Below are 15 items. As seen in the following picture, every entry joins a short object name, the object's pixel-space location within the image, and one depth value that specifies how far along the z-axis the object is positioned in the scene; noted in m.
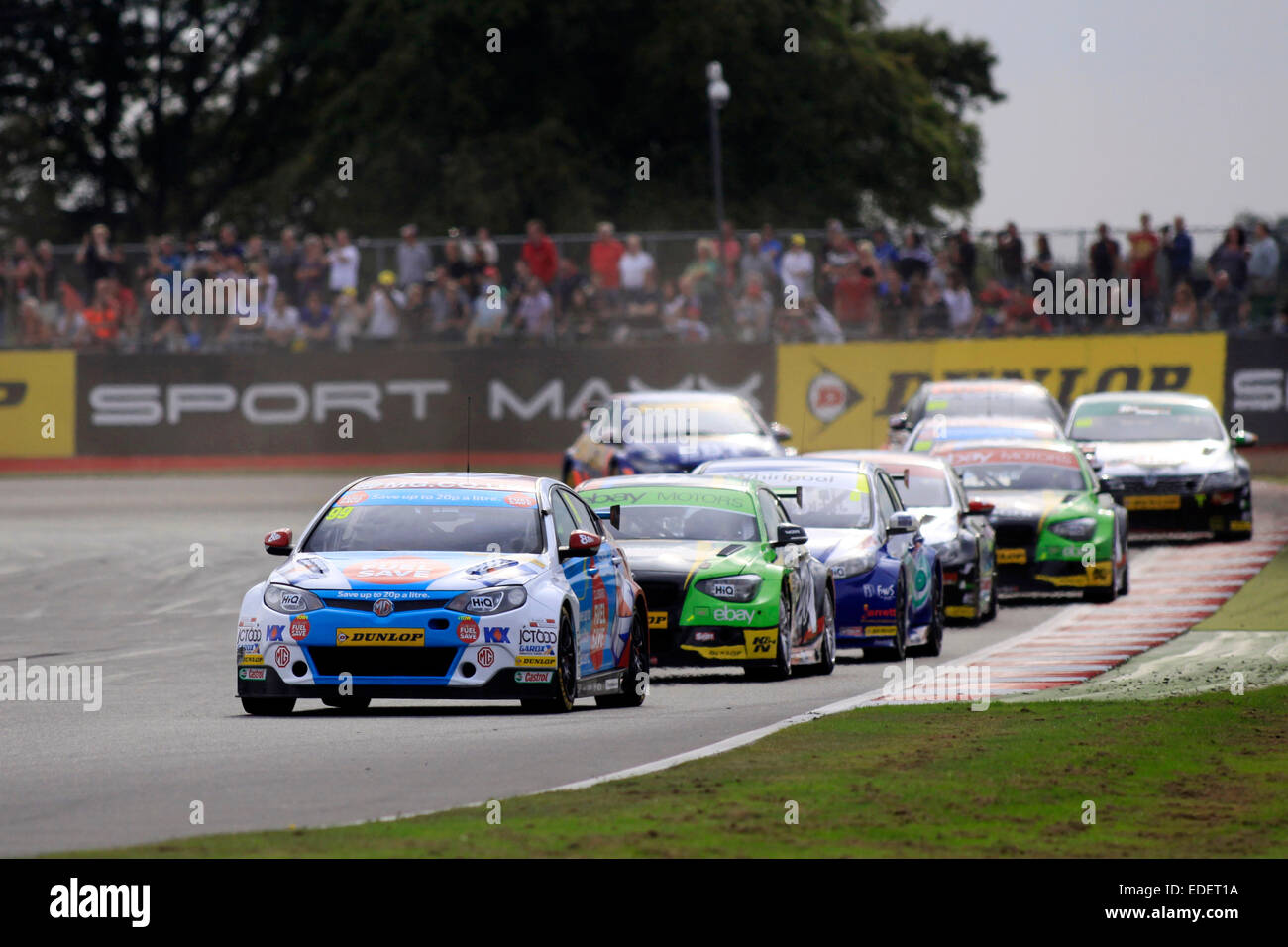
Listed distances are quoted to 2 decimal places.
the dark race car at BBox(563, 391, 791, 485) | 28.20
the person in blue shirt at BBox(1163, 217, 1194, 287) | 35.16
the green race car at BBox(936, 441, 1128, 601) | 23.28
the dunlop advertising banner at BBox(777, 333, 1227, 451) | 35.97
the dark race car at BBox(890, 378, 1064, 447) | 30.38
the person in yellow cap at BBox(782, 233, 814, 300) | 35.81
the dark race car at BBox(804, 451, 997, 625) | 21.16
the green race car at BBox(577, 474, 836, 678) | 16.42
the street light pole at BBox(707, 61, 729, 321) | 41.28
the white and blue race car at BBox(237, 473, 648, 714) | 13.41
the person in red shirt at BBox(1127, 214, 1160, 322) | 35.16
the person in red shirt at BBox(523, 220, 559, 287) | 36.66
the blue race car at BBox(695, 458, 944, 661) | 18.50
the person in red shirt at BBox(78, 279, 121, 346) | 38.53
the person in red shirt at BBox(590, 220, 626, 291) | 36.53
